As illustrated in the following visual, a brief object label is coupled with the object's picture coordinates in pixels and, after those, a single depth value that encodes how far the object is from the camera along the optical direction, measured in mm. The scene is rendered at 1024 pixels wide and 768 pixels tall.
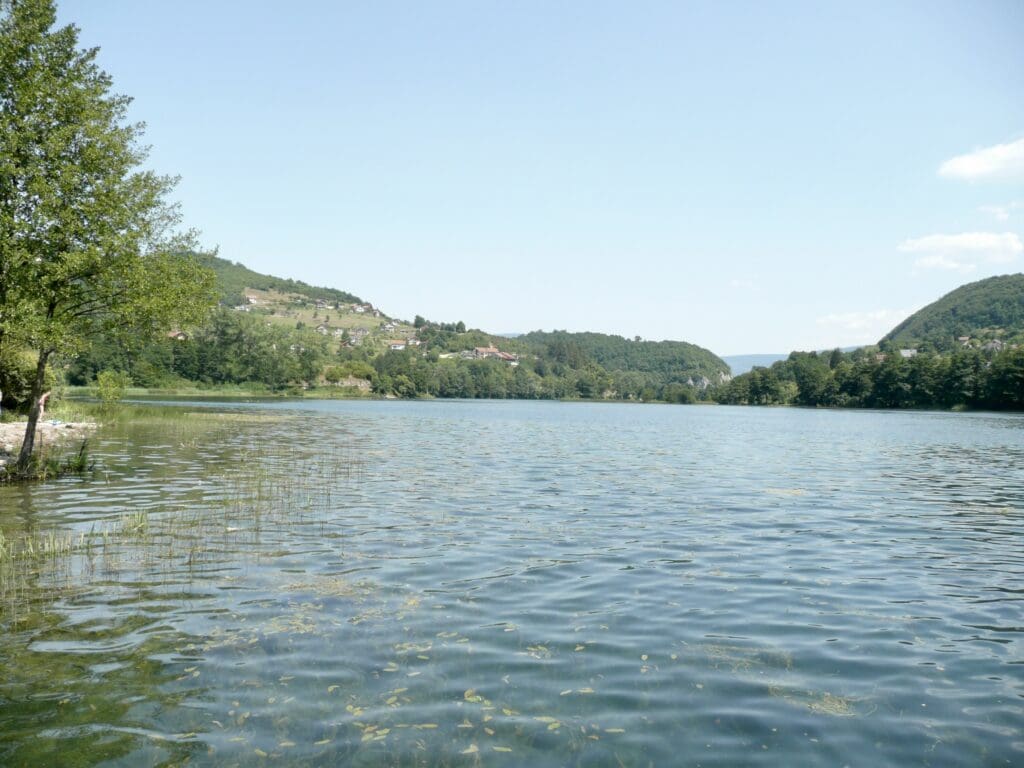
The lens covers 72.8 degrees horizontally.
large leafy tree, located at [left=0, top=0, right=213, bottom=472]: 23703
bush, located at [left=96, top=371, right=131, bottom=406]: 37844
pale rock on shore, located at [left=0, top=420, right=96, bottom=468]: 31978
